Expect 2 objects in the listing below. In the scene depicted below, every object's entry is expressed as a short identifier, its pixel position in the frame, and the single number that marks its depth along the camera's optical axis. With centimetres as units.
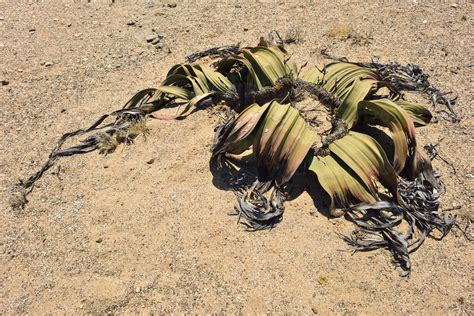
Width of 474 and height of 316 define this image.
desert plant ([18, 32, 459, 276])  249
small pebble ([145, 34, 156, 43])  432
